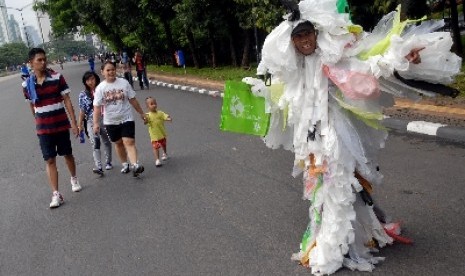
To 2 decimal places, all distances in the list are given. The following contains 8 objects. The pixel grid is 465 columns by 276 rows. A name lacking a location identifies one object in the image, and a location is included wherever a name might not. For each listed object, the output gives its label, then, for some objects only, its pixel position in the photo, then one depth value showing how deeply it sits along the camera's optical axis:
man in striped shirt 5.94
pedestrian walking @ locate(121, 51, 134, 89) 20.14
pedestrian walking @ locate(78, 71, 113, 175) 7.13
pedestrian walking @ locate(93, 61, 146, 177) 6.45
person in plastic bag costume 3.09
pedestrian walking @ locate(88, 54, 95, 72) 30.09
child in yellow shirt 7.31
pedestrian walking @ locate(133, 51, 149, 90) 19.18
